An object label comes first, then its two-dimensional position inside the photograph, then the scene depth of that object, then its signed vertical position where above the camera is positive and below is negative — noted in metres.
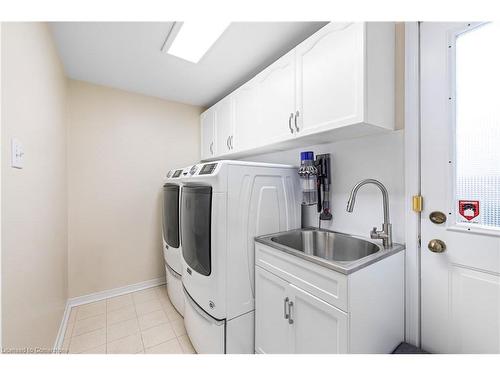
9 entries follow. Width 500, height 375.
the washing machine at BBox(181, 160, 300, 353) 1.37 -0.36
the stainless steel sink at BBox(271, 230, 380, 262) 1.44 -0.42
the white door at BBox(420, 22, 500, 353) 1.01 +0.00
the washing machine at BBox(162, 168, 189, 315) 2.04 -0.50
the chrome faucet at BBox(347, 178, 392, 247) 1.23 -0.21
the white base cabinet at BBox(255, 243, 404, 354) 0.96 -0.62
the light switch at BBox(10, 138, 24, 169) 0.94 +0.15
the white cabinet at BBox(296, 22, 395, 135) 1.13 +0.63
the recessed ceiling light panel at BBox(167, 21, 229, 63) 1.45 +1.11
